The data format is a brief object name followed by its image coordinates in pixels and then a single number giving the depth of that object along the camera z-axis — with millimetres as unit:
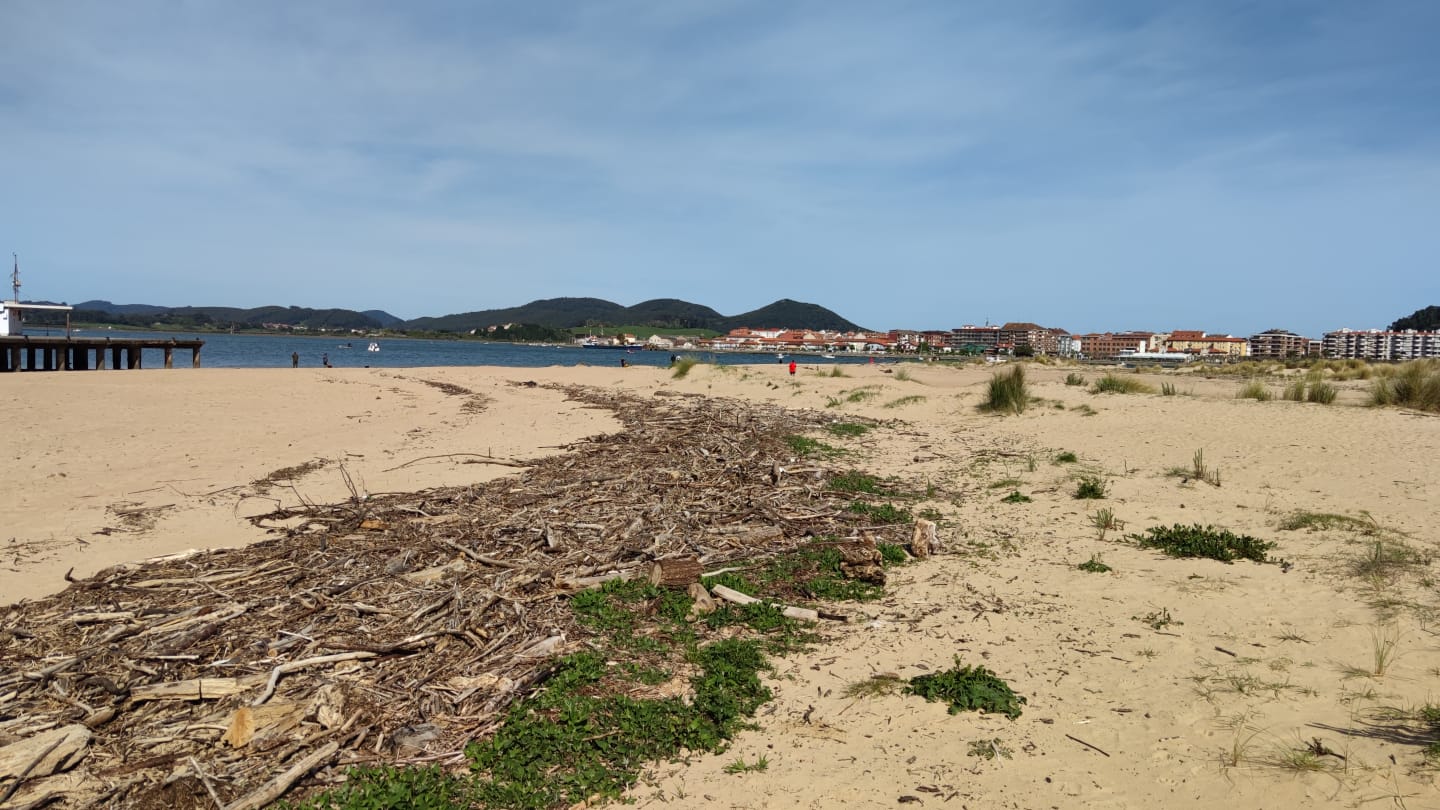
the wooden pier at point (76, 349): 34750
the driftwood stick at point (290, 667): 4111
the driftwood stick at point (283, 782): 3326
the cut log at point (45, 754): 3424
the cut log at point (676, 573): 6113
